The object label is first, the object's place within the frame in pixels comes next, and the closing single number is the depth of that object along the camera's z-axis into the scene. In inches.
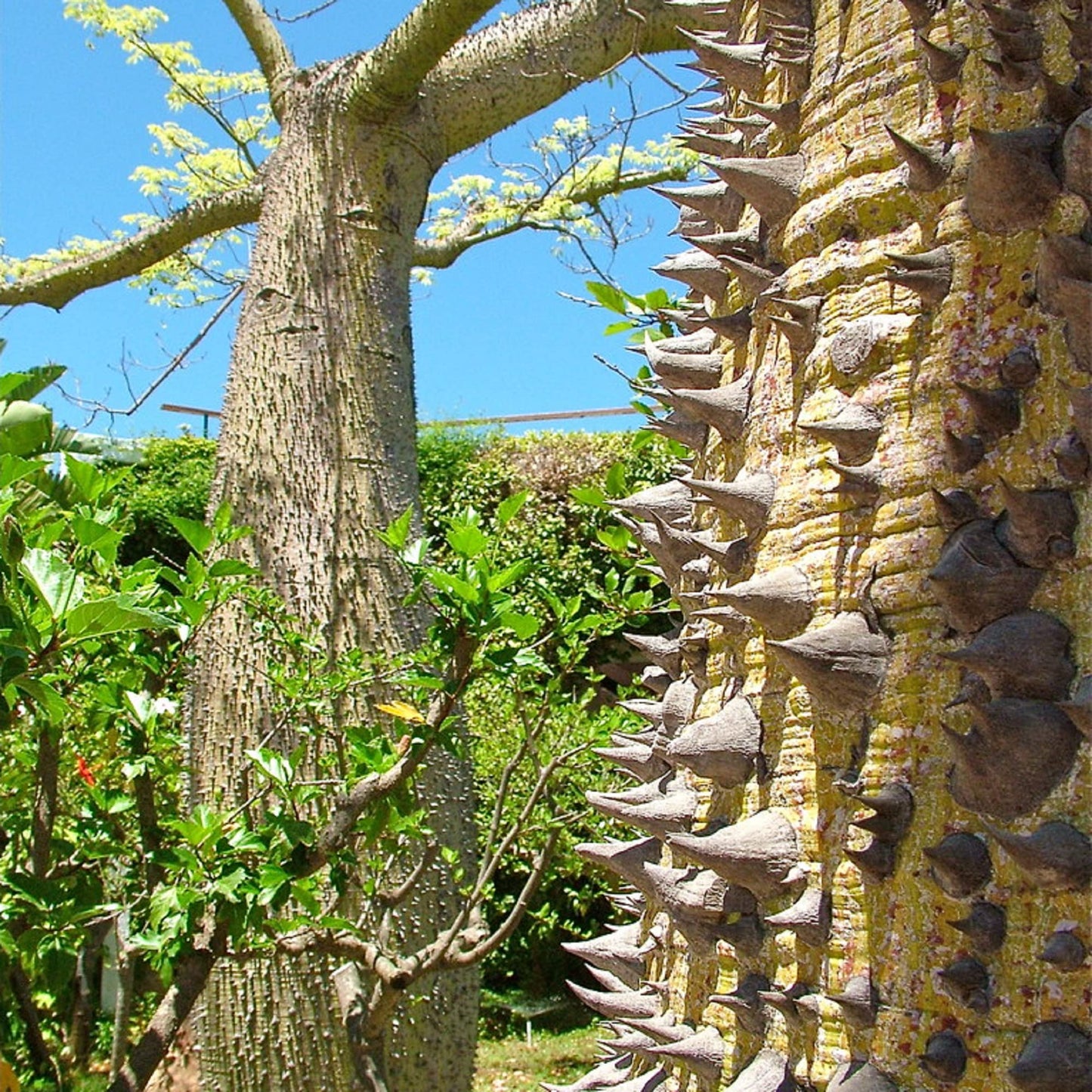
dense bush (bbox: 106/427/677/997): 264.2
